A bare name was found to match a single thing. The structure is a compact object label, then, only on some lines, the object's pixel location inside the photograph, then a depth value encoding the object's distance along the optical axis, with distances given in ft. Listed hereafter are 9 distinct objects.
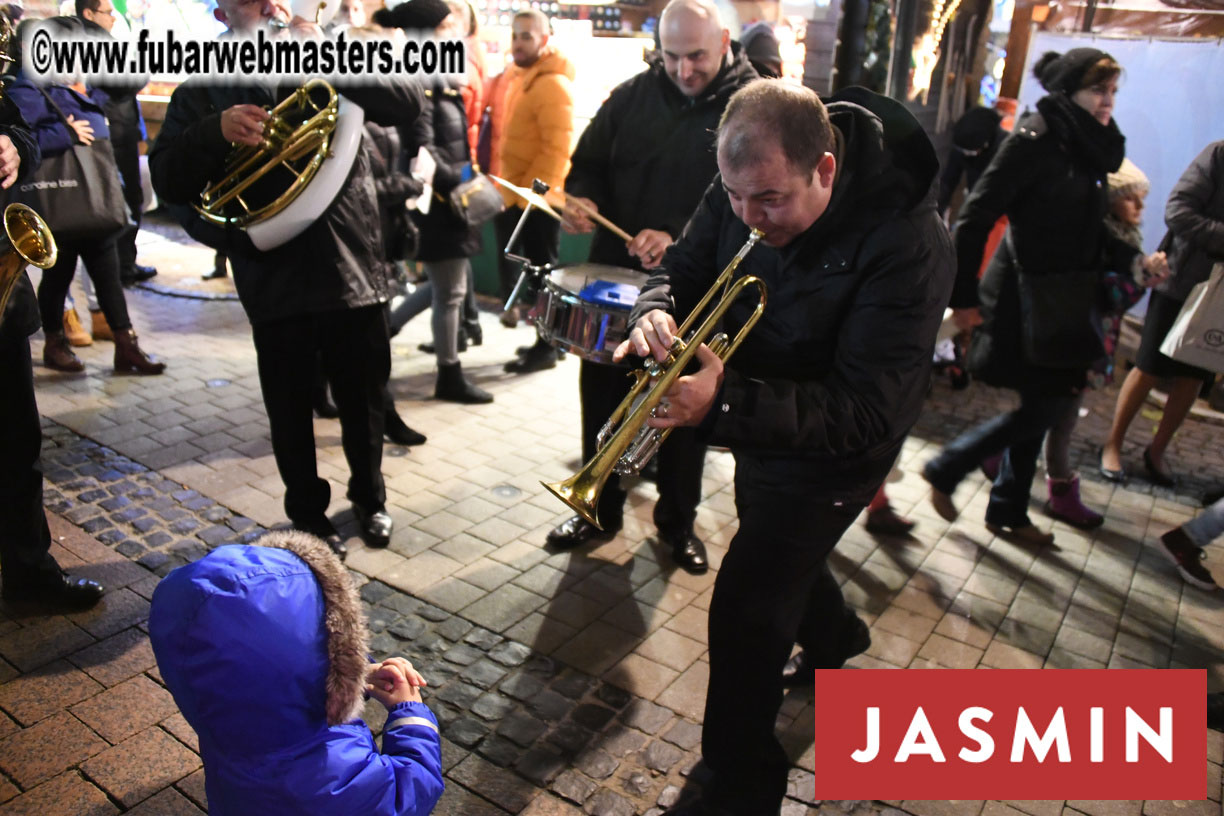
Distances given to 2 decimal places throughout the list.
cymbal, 13.75
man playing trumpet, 7.13
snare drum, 11.84
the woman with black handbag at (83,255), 17.16
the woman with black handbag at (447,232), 17.74
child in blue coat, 5.67
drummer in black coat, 12.46
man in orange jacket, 21.13
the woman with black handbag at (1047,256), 13.07
